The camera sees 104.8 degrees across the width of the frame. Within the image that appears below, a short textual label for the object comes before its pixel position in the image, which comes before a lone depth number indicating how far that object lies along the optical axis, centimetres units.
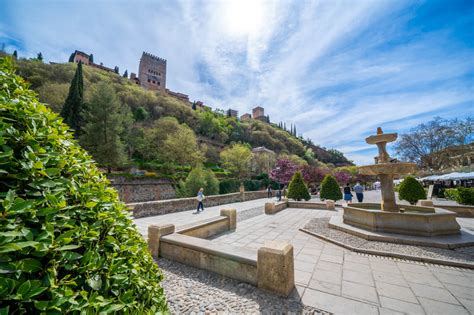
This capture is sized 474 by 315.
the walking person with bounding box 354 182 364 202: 1299
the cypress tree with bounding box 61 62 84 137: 2480
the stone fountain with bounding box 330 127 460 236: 587
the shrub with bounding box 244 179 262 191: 3459
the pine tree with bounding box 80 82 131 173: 2453
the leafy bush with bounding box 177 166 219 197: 1972
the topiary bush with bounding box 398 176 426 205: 1202
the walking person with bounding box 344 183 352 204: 1423
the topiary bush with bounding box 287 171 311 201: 1586
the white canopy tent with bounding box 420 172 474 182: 1801
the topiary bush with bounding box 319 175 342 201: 1518
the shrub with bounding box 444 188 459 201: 1633
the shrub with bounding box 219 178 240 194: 2946
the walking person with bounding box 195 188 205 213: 1229
